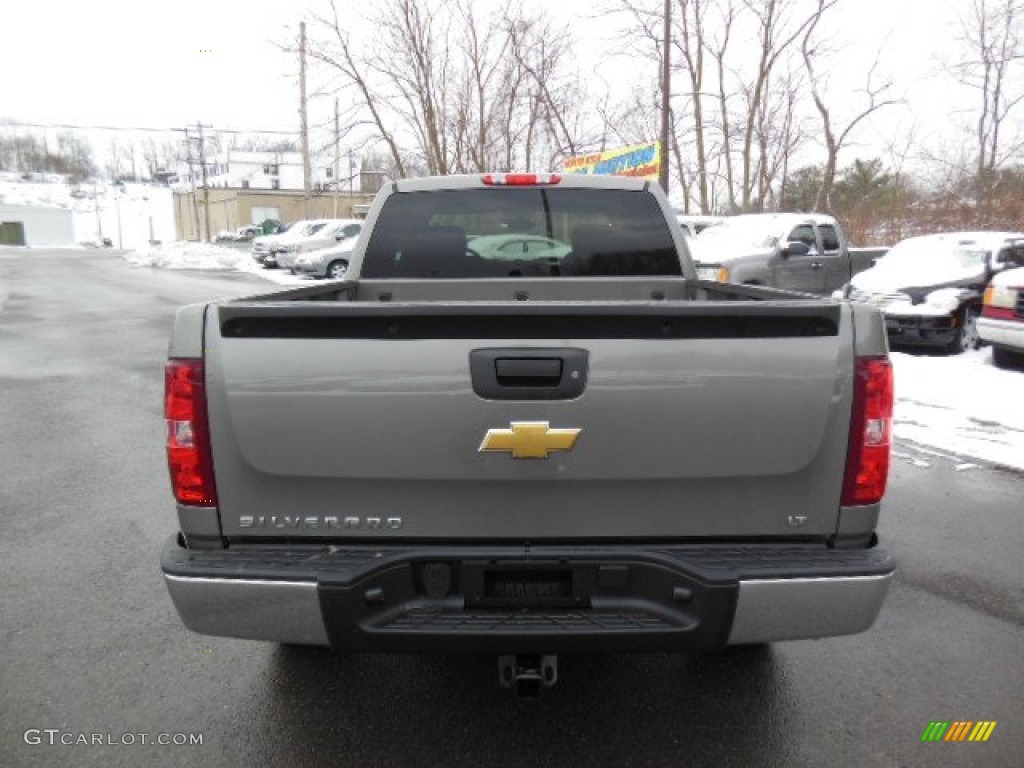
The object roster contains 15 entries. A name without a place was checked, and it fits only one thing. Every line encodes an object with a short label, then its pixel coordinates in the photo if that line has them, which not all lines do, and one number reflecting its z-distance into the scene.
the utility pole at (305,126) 28.56
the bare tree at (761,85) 27.91
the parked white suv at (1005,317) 8.56
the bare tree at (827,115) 27.14
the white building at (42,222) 80.69
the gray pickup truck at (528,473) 2.11
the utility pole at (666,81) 18.48
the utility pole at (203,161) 51.31
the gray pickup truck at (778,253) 13.59
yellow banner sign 19.38
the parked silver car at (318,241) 25.48
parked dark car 10.13
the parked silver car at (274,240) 27.81
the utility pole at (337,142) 28.36
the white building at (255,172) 95.44
